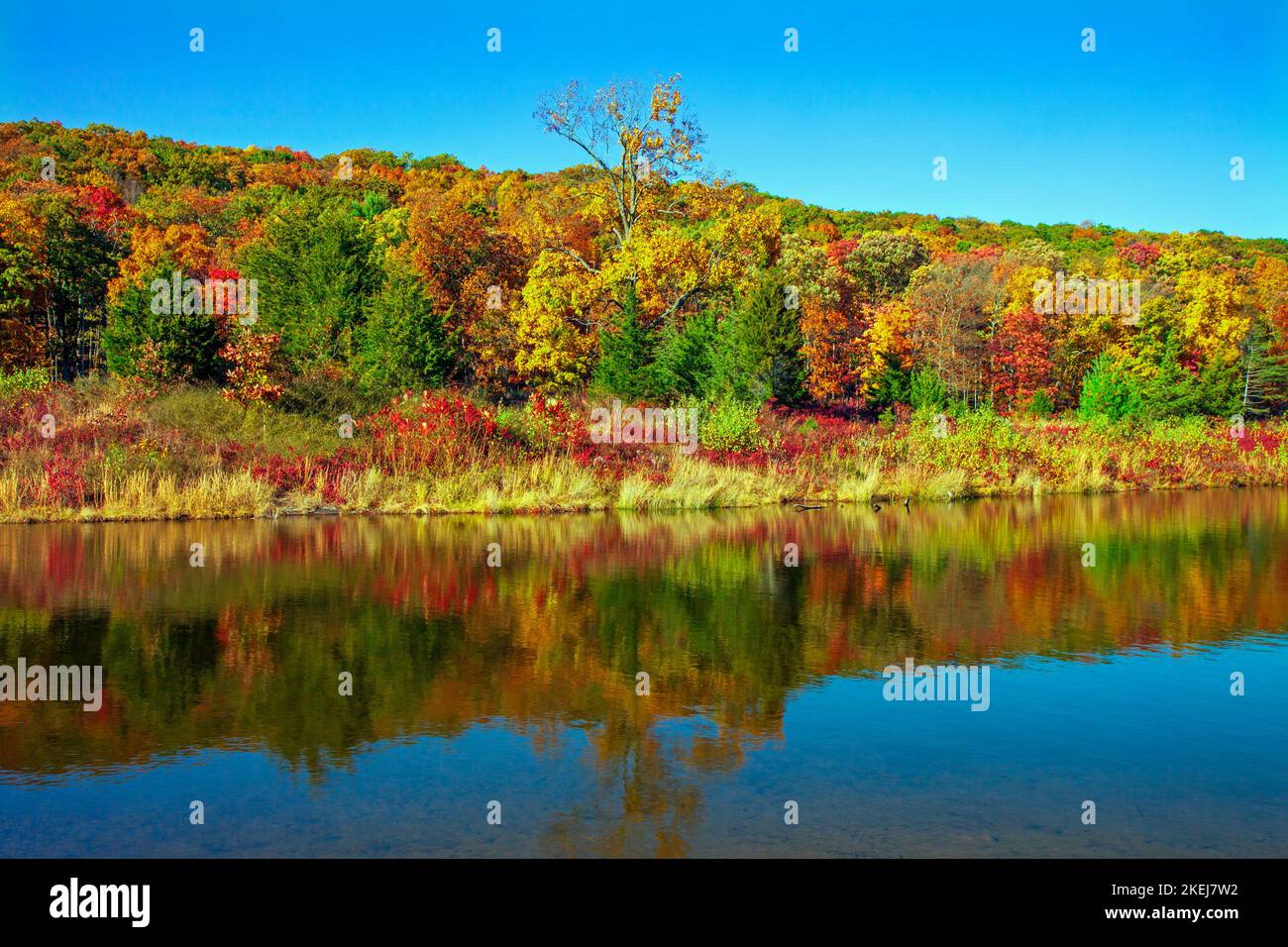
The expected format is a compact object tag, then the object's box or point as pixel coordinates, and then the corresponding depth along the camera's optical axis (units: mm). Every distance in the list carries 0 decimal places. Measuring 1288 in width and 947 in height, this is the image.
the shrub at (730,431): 26047
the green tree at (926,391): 42875
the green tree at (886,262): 64000
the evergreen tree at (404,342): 33906
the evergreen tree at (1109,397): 38062
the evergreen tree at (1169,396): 39312
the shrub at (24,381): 26172
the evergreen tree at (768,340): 38438
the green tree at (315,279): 38469
